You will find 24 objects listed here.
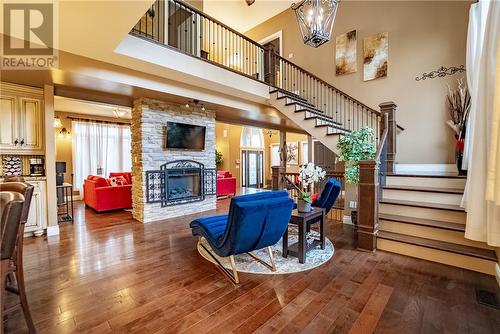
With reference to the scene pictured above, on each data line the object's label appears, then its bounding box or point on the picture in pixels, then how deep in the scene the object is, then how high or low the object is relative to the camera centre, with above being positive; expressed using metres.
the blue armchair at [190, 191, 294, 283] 2.34 -0.67
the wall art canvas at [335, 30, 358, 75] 6.61 +3.07
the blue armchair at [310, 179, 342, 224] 3.89 -0.54
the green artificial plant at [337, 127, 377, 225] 4.39 +0.21
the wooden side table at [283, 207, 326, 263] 3.01 -0.88
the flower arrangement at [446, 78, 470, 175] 4.06 +0.97
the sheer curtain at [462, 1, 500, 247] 1.62 +0.10
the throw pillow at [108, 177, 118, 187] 6.39 -0.49
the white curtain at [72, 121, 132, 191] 7.95 +0.51
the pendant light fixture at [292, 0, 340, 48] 2.92 +1.80
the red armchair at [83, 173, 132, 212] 5.81 -0.79
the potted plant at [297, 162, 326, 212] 3.24 -0.27
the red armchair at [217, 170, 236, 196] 8.32 -0.77
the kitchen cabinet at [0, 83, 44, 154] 3.86 +0.74
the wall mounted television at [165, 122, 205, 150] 5.33 +0.63
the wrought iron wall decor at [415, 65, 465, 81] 5.03 +1.94
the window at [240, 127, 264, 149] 11.45 +1.22
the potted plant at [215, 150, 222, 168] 11.74 +0.24
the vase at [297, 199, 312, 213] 3.26 -0.60
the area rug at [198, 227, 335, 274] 2.83 -1.26
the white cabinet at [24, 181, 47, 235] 3.95 -0.79
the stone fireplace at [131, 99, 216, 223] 5.05 -0.10
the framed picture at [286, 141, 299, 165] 11.13 +0.43
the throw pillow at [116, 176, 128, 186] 6.60 -0.49
